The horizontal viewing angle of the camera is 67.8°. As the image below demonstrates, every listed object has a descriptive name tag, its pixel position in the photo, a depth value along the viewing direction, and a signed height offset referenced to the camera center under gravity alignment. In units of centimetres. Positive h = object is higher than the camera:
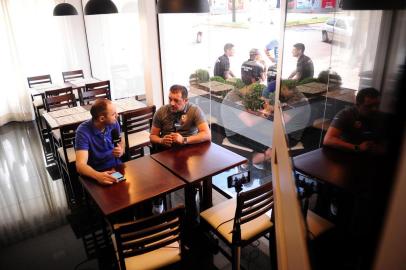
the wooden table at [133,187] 206 -112
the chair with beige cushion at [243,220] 200 -141
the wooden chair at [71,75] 613 -91
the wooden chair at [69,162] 325 -144
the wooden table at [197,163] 241 -110
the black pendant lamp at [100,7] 357 +24
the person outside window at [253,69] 398 -58
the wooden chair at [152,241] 173 -122
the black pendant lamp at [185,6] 221 +14
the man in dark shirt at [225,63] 471 -57
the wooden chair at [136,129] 354 -118
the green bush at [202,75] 518 -82
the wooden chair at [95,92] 481 -97
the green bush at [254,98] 376 -89
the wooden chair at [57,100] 447 -100
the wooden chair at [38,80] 586 -93
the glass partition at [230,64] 378 -57
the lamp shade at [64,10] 470 +28
